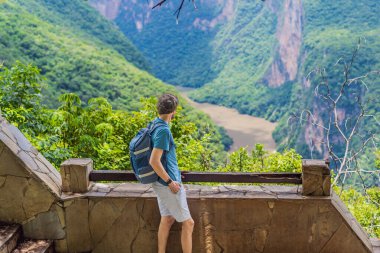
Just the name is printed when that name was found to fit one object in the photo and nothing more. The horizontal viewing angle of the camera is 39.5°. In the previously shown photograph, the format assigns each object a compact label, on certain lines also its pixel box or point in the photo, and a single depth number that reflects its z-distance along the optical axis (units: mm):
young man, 3225
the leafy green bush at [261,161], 8770
